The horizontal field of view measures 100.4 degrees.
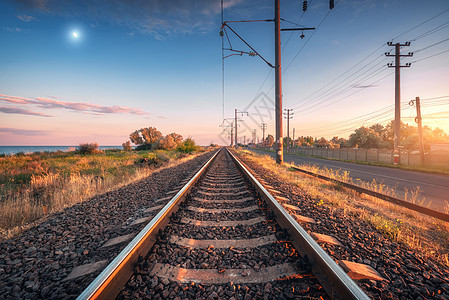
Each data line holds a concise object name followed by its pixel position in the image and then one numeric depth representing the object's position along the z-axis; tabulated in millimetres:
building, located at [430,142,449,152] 16738
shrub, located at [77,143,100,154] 22766
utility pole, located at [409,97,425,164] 18819
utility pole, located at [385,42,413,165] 18750
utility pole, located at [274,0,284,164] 11656
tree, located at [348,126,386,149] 40938
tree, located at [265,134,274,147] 135175
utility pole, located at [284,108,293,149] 54912
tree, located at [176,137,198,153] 26391
